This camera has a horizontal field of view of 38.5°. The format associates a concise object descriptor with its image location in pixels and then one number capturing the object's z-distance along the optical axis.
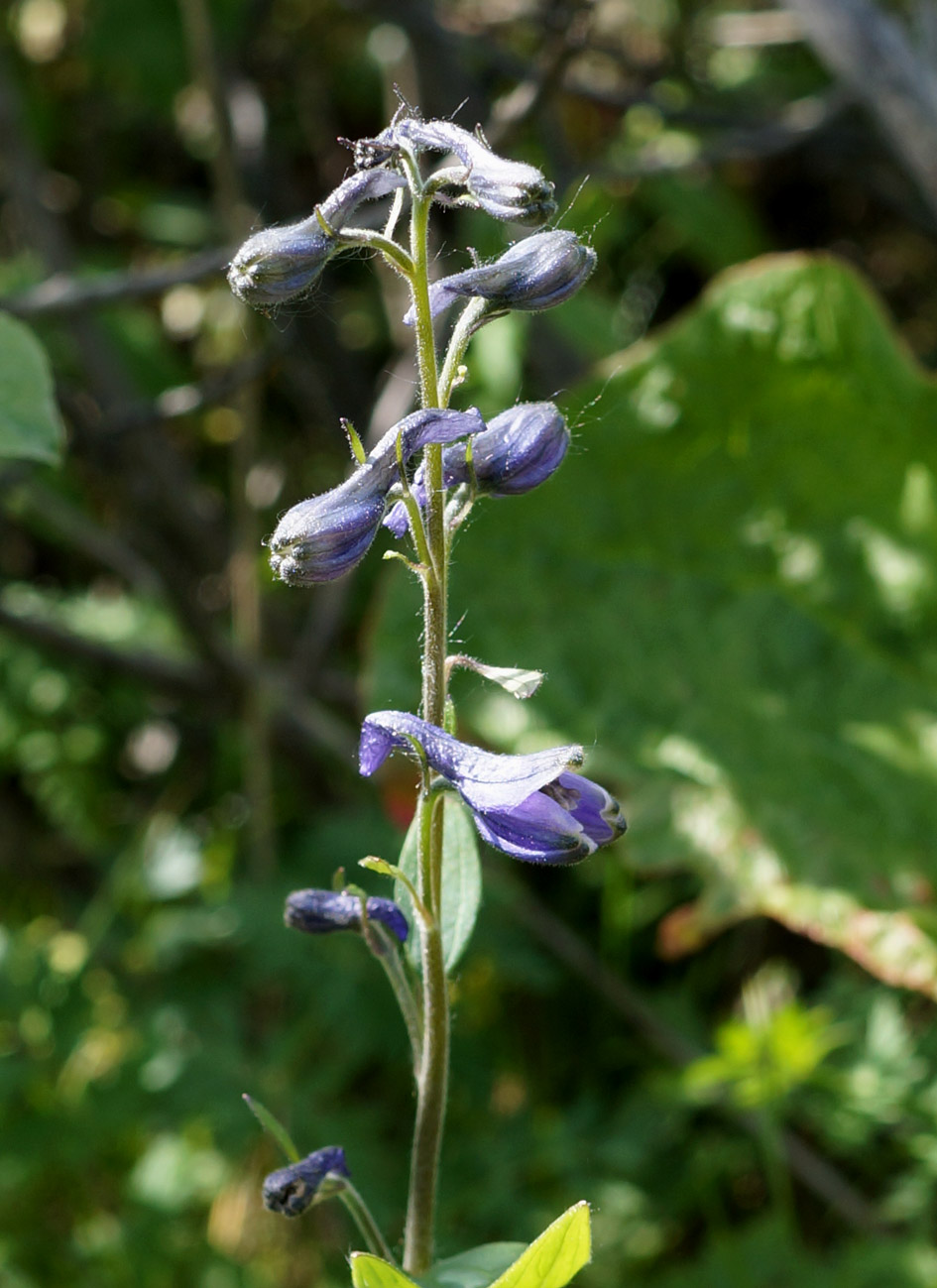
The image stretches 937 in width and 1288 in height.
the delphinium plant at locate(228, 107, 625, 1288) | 1.03
